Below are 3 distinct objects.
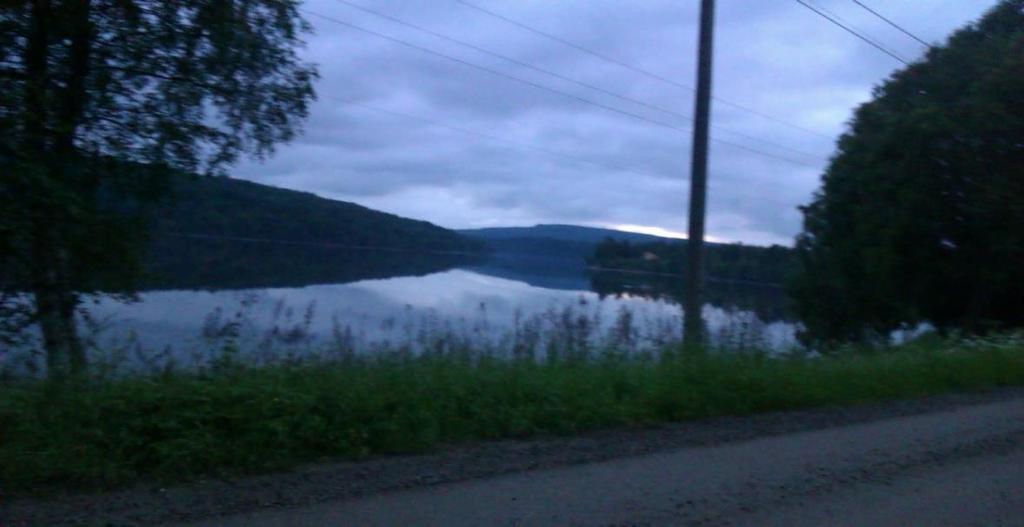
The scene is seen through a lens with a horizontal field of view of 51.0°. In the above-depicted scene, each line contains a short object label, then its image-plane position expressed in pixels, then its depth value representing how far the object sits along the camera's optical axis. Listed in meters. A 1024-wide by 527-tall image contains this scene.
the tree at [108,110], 10.65
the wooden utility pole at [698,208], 16.36
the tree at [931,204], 26.12
